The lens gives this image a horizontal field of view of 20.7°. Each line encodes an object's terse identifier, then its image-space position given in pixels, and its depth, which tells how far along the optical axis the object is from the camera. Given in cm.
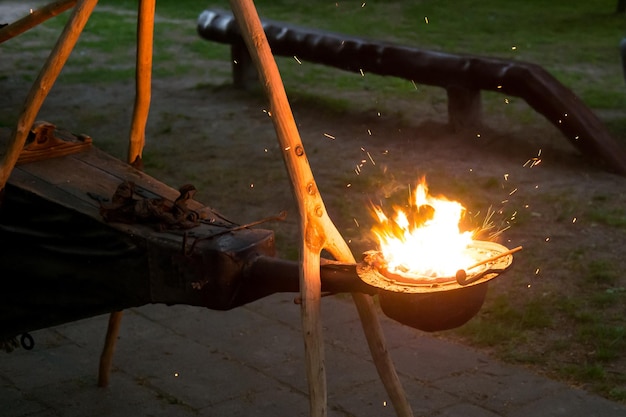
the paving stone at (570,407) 659
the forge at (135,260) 471
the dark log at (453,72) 1299
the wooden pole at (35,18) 612
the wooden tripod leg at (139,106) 596
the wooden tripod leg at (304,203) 461
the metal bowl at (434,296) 457
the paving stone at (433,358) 728
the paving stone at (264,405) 663
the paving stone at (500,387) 679
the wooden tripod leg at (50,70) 525
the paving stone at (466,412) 658
